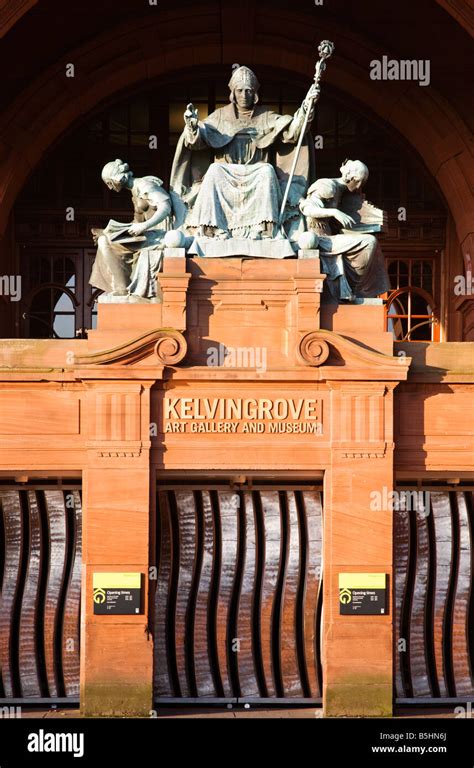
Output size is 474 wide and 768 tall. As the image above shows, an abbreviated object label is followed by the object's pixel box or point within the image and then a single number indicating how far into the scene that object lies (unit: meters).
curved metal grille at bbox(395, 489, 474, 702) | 17.62
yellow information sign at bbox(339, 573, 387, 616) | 16.31
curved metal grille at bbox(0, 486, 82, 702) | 17.47
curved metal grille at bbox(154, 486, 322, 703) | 17.34
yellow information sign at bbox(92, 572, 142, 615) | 16.23
